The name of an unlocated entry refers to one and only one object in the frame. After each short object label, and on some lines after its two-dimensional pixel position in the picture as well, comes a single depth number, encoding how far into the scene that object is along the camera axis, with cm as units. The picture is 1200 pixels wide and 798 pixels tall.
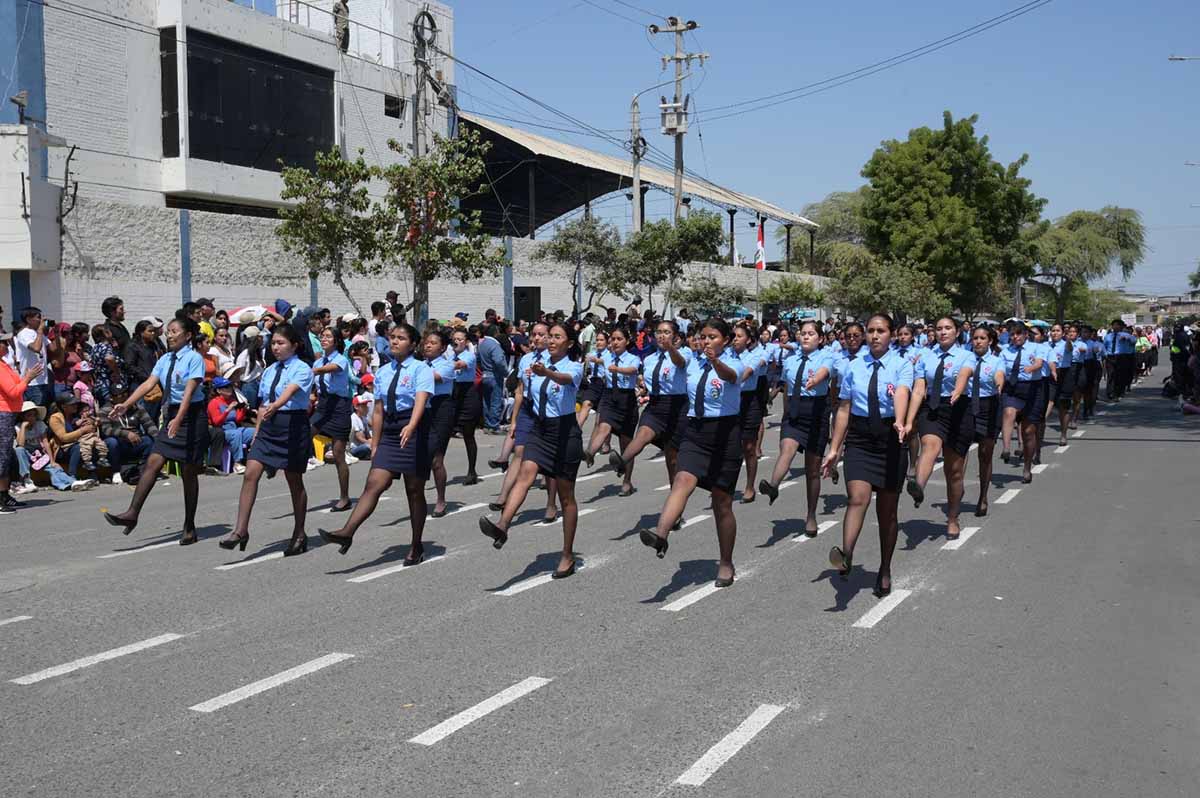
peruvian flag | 4416
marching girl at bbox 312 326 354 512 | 1144
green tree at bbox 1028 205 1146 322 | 6775
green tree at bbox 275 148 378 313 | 2066
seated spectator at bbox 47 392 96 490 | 1310
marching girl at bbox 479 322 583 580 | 841
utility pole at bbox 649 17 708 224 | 3331
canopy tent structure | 3619
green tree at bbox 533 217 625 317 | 3083
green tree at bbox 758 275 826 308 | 4241
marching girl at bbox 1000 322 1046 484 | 1334
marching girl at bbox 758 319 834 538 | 1052
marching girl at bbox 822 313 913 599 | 763
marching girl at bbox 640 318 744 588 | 786
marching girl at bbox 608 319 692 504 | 1066
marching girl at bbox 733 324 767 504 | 1111
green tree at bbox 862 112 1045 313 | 4344
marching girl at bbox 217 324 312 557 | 905
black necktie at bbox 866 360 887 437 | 770
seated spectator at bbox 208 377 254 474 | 1454
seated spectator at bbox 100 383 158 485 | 1341
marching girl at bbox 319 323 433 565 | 870
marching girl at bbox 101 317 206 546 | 945
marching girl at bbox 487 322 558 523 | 970
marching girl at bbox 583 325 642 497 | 1235
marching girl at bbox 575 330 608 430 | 1319
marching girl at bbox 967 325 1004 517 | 1115
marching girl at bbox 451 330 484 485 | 1248
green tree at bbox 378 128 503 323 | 2094
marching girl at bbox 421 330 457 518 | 1080
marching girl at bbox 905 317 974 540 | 1018
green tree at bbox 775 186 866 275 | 6604
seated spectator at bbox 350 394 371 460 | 1611
